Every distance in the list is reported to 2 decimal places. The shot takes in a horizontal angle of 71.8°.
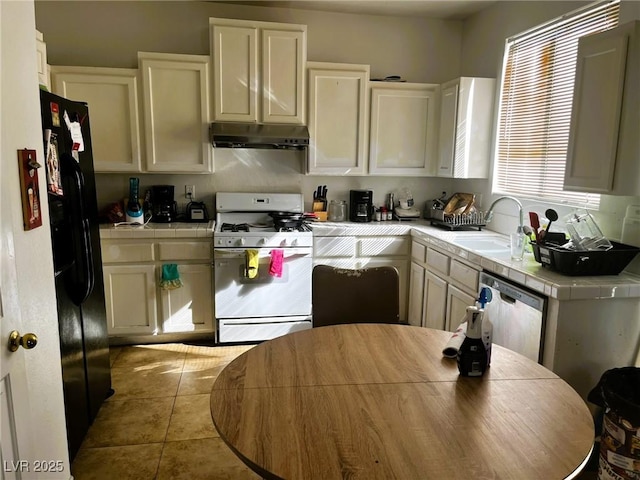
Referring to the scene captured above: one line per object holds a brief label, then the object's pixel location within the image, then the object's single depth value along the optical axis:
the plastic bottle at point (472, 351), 1.39
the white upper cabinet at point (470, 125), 3.47
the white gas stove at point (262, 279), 3.33
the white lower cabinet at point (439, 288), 2.81
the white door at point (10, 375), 1.13
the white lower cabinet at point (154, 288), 3.28
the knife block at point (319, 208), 3.95
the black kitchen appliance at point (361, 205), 3.93
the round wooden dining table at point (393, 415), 0.99
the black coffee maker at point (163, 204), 3.61
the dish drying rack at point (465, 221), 3.52
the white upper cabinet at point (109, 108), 3.28
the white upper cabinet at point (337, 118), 3.59
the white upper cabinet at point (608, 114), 1.97
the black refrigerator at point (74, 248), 1.89
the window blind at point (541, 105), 2.67
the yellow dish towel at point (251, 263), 3.27
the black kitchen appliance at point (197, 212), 3.68
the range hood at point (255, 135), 3.36
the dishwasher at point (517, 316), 2.08
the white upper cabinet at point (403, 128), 3.73
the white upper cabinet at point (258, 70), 3.35
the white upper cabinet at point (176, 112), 3.35
